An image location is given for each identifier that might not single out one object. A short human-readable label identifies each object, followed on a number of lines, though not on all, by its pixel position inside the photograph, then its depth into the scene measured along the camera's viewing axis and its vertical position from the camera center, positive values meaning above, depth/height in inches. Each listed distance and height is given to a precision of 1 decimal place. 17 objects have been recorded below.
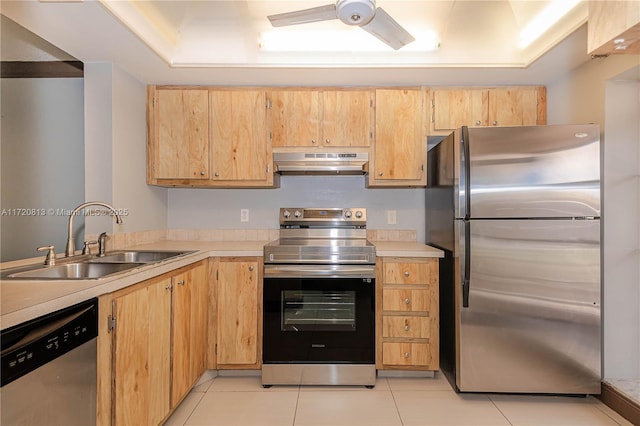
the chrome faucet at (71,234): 73.6 -4.8
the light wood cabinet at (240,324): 95.6 -30.7
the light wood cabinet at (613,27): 54.2 +30.4
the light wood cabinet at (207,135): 107.4 +23.7
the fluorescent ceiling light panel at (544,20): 78.0 +46.6
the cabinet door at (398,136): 107.0 +23.4
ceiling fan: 62.1 +37.4
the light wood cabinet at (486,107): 106.2 +32.2
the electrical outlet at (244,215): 121.7 -1.1
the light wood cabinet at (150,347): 53.7 -25.2
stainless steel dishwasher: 37.3 -19.1
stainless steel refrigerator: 82.9 -11.0
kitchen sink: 62.9 -11.7
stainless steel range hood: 105.2 +15.4
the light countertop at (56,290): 39.2 -10.7
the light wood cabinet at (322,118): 107.4 +29.0
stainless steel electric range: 93.1 -27.8
